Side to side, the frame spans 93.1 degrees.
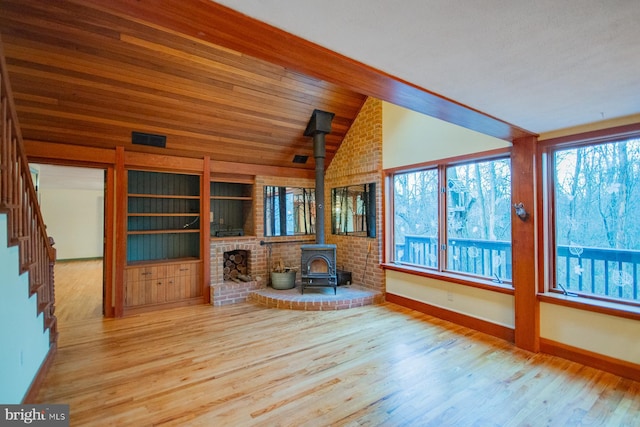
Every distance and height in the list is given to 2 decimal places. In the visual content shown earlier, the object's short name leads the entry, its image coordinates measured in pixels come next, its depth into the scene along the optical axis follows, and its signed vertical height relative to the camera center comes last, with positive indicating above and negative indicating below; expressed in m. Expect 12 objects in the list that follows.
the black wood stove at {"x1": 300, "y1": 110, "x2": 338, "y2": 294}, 4.92 -0.52
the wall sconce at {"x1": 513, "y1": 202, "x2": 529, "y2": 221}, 3.18 +0.06
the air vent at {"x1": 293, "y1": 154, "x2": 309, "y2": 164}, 5.72 +1.16
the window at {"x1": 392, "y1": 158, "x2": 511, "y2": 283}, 3.70 -0.01
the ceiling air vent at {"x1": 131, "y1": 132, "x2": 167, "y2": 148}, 4.27 +1.17
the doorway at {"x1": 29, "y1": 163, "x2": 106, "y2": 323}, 7.31 +0.07
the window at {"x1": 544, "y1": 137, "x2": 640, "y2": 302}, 2.80 -0.02
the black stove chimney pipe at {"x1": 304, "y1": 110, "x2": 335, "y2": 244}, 4.91 +1.19
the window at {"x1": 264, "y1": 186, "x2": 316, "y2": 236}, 5.73 +0.16
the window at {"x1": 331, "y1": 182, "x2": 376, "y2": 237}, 5.14 +0.16
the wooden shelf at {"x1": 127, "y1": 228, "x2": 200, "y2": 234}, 4.68 -0.17
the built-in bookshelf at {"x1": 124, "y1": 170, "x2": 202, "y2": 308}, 4.60 -0.32
